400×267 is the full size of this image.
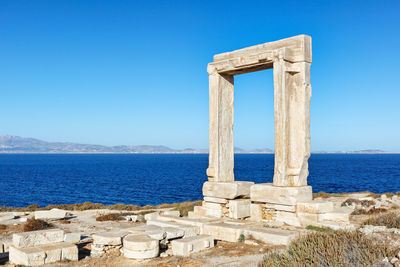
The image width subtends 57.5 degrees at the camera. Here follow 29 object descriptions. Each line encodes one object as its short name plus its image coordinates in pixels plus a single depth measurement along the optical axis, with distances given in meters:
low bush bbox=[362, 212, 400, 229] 10.14
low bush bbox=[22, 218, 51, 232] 12.68
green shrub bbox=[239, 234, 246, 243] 9.58
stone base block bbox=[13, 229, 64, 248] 8.65
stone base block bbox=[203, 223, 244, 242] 9.73
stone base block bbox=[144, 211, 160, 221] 12.63
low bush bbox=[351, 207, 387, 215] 14.90
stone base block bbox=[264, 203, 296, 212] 10.57
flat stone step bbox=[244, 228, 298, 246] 8.82
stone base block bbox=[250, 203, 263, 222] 11.47
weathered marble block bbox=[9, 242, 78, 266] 8.01
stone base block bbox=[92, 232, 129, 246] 8.89
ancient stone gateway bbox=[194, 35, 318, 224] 10.99
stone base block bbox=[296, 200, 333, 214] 10.30
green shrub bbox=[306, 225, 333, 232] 9.56
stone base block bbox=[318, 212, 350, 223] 10.30
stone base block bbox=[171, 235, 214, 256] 8.56
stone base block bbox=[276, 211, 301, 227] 10.51
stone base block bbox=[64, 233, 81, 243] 10.02
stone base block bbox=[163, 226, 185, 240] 9.28
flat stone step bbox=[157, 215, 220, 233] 10.90
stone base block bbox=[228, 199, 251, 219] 11.80
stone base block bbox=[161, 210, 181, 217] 13.82
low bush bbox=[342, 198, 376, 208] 17.67
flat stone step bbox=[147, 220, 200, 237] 9.77
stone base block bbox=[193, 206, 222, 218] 12.41
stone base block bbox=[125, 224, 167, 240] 8.89
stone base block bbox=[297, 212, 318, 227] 10.24
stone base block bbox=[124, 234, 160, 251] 8.17
